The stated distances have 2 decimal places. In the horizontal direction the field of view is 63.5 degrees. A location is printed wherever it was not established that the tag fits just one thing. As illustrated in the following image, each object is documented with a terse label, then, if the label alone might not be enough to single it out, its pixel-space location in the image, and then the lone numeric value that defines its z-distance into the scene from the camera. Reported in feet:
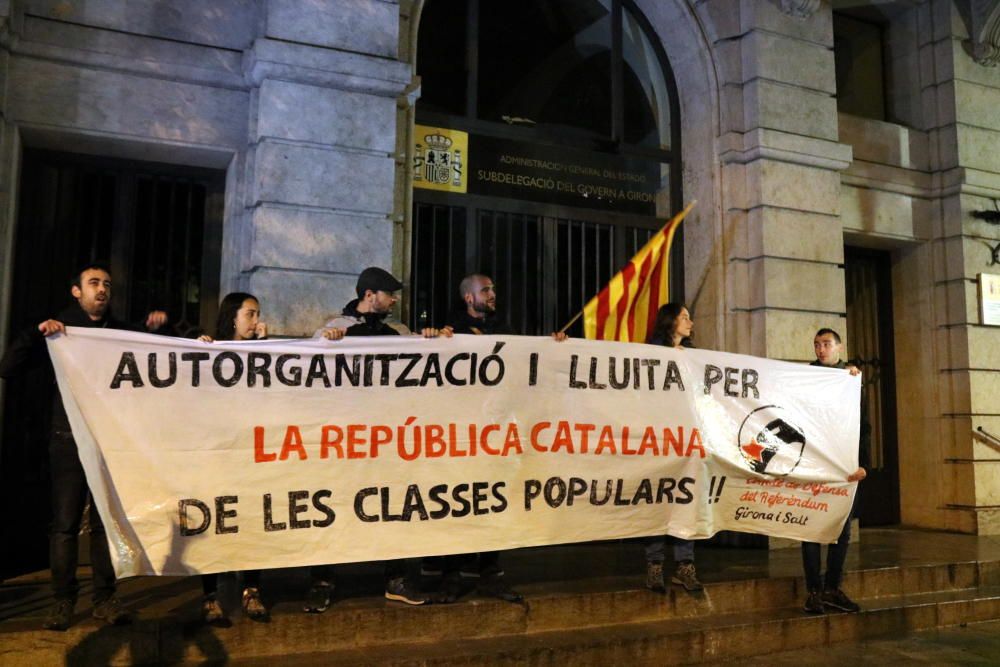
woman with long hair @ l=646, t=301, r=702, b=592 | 17.98
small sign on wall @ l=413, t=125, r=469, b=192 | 24.89
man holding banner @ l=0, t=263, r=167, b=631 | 14.25
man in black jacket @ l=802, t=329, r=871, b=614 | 18.74
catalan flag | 21.42
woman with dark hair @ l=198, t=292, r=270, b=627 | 16.31
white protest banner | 14.58
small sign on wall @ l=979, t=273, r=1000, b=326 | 31.04
